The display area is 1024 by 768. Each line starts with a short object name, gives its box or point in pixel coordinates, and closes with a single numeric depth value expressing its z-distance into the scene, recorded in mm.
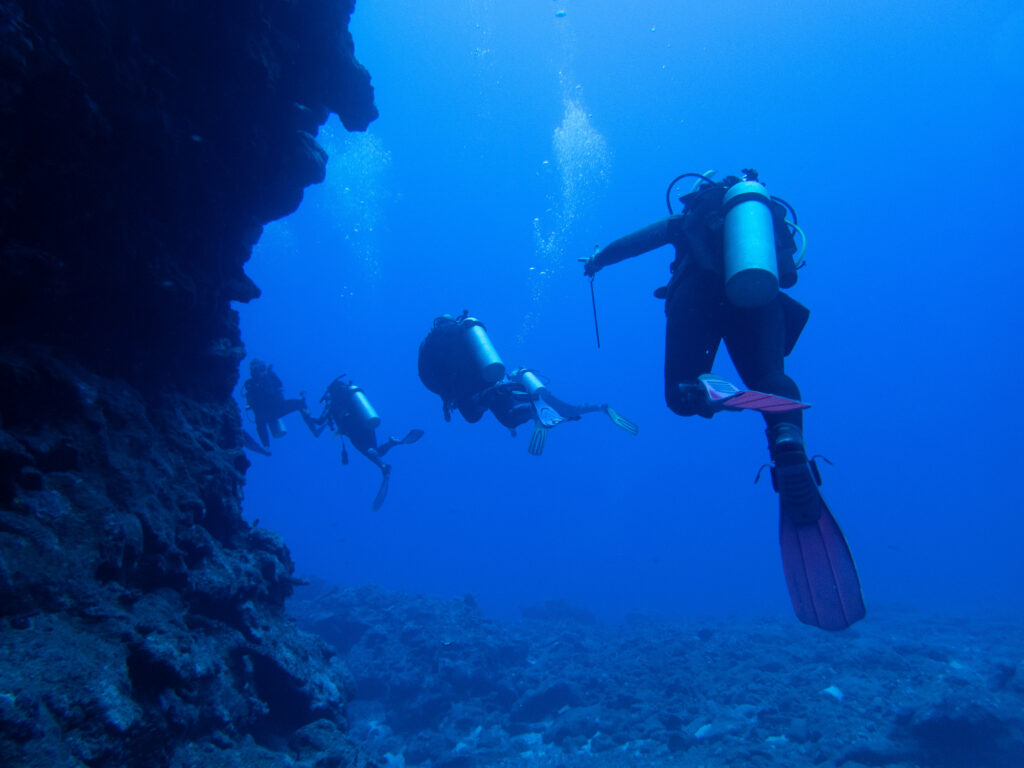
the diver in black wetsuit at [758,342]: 3045
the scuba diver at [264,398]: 13617
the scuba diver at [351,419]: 13242
